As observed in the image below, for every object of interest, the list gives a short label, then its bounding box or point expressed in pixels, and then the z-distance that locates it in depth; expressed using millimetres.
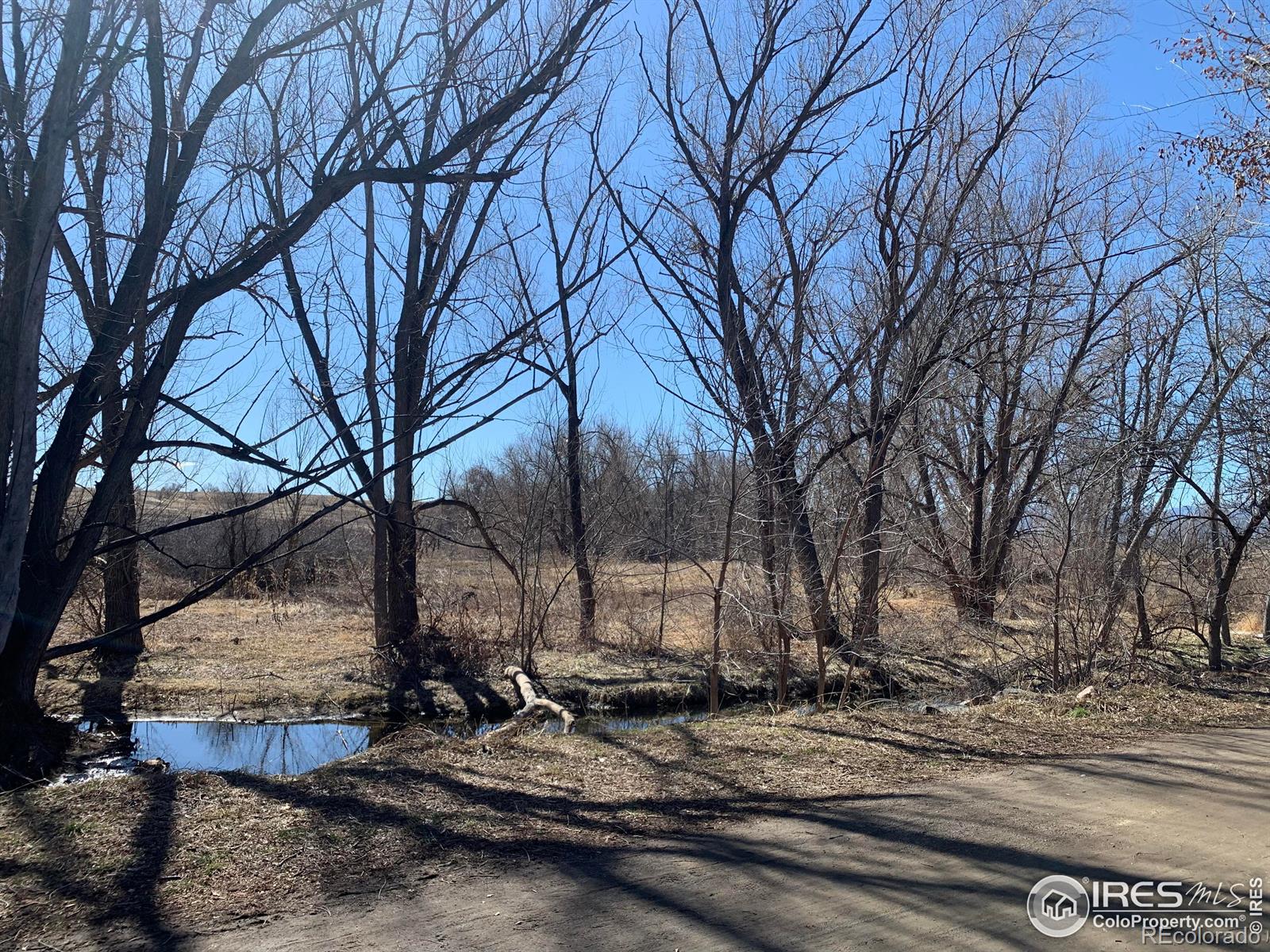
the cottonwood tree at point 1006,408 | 13133
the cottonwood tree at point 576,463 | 13862
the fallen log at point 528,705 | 9673
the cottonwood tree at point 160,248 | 6602
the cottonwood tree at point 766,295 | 9859
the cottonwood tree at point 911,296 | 10055
